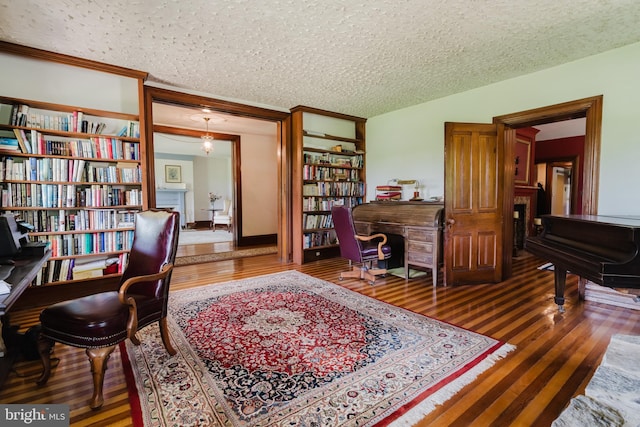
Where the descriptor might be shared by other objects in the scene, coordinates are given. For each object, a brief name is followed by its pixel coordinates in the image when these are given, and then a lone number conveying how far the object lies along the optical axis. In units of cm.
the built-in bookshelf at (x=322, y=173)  493
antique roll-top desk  374
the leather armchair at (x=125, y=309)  157
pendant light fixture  601
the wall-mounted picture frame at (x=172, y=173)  972
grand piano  176
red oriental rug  152
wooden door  365
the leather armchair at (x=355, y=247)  373
